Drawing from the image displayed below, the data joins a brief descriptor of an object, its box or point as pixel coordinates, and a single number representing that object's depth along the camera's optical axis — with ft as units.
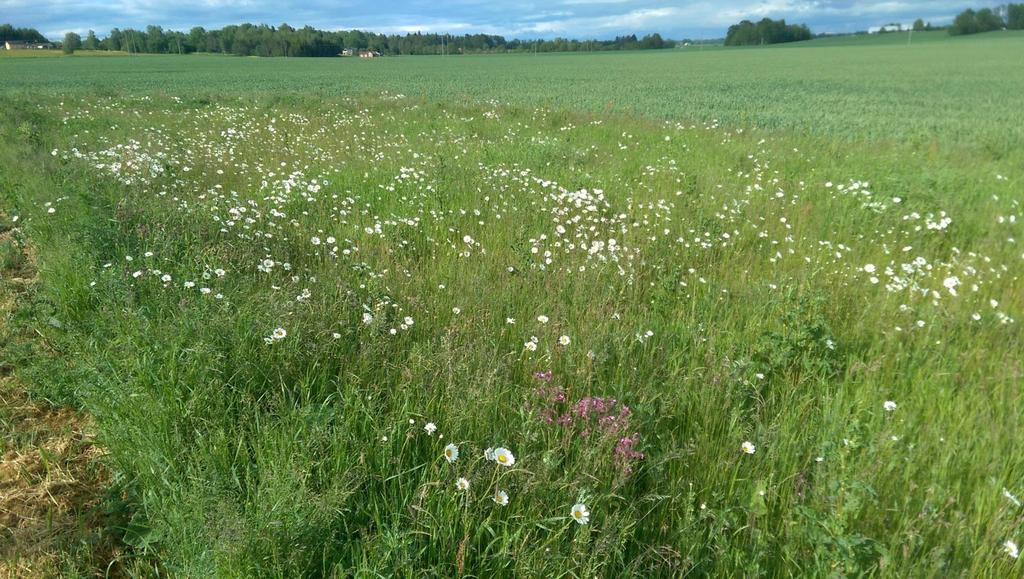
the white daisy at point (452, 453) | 6.70
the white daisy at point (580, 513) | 6.06
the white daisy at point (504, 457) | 6.64
